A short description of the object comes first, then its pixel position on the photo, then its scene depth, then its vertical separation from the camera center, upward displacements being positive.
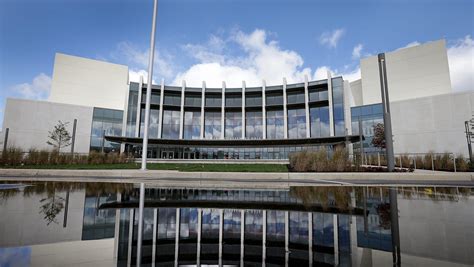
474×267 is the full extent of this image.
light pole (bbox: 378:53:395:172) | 18.27 +3.20
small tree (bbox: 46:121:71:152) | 41.31 +3.12
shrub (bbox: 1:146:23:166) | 22.12 -0.33
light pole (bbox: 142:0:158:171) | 19.51 +7.57
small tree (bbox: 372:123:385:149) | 36.72 +3.02
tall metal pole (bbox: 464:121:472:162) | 30.23 +2.90
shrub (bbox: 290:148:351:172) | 18.44 -0.37
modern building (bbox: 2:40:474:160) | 41.16 +7.06
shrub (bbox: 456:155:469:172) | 21.30 -0.61
